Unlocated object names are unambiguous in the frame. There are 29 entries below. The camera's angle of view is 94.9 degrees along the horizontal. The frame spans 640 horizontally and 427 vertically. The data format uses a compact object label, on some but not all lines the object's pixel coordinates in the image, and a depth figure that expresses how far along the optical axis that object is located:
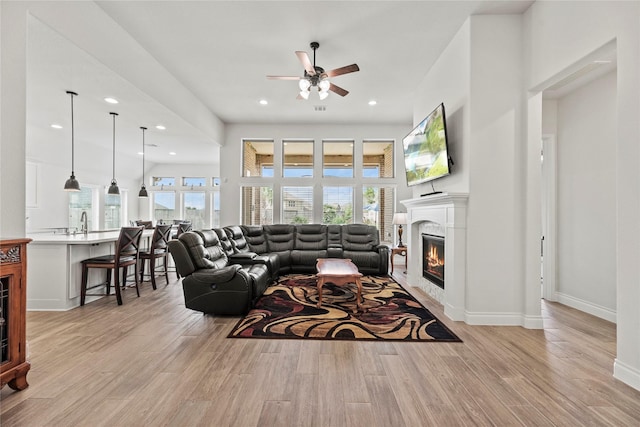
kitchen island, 3.64
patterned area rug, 2.91
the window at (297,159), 7.21
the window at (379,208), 7.25
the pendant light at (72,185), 4.74
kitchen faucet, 4.91
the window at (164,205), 10.00
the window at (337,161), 7.23
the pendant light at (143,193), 6.87
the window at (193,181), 10.02
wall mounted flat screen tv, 3.58
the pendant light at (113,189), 5.86
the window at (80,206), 7.29
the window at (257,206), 7.27
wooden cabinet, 1.89
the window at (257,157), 7.22
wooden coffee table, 3.61
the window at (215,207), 9.88
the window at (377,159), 7.25
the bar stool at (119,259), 3.86
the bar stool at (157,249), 4.78
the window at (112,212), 8.62
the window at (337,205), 7.24
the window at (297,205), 7.24
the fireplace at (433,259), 3.98
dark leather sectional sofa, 3.42
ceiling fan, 3.45
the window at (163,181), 10.03
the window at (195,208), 9.89
